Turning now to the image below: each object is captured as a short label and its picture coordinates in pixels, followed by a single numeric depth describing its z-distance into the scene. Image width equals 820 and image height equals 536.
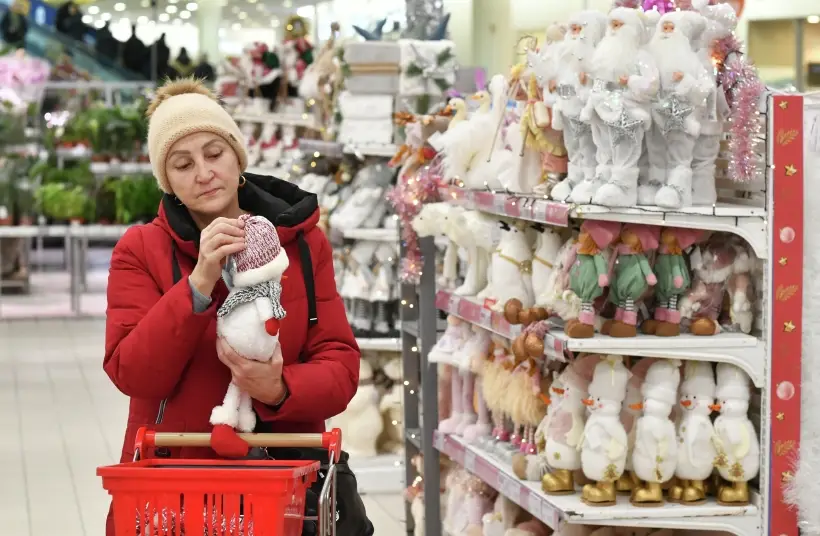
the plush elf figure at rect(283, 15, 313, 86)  10.22
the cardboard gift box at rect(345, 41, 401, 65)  6.30
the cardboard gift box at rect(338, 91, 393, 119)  6.32
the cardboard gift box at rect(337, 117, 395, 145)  6.32
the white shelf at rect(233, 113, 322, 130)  10.11
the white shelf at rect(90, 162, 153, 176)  12.27
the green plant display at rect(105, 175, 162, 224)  11.86
